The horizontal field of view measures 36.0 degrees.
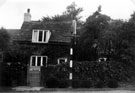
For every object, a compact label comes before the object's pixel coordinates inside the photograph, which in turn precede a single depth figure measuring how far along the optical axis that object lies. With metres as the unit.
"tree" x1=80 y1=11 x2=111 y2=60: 20.17
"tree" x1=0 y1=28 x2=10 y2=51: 18.61
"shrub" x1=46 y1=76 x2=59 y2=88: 15.66
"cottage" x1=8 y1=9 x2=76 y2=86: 21.25
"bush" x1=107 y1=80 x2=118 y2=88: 15.80
